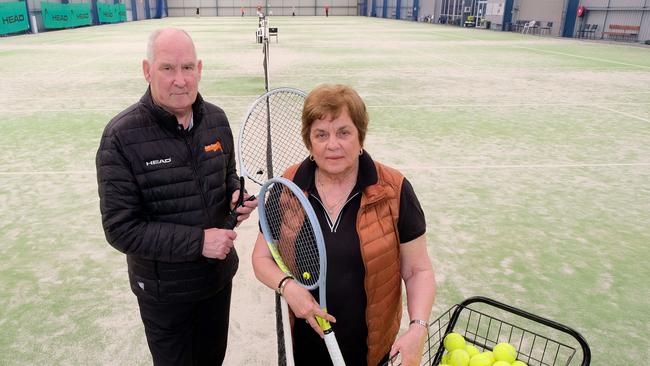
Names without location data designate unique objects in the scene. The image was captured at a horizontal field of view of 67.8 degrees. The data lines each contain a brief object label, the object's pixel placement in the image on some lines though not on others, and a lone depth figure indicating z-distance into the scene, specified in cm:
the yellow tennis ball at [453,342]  232
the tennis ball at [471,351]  232
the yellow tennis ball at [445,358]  231
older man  210
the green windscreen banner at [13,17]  2711
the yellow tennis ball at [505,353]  226
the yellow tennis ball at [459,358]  223
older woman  193
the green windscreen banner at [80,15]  3653
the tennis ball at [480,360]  222
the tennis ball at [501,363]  218
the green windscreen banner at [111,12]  4247
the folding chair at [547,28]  3192
